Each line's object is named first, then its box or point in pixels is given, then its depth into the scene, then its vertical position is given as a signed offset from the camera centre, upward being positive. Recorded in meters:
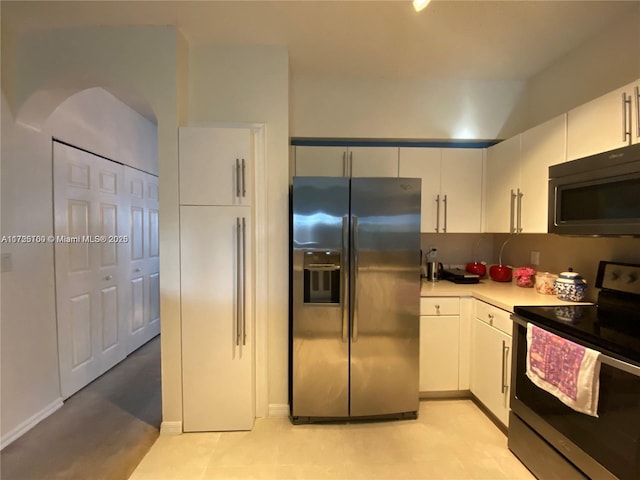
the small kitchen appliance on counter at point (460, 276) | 2.62 -0.38
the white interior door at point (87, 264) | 2.41 -0.28
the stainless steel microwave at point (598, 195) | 1.45 +0.20
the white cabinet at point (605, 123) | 1.54 +0.59
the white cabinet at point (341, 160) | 2.69 +0.63
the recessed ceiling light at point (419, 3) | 1.40 +1.04
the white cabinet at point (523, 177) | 2.02 +0.42
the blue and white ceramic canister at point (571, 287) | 1.99 -0.35
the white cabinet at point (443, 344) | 2.38 -0.86
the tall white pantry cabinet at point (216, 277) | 2.02 -0.30
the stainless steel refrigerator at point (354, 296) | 2.10 -0.44
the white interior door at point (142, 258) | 3.30 -0.30
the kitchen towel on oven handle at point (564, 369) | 1.37 -0.66
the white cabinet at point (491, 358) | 2.01 -0.87
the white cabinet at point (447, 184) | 2.69 +0.43
